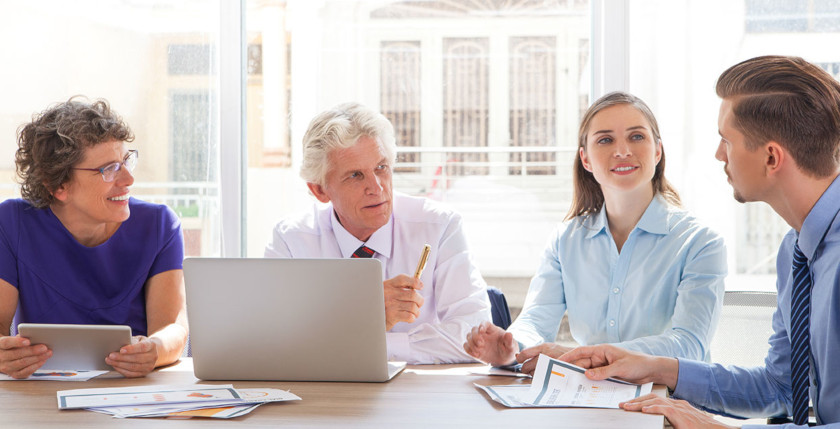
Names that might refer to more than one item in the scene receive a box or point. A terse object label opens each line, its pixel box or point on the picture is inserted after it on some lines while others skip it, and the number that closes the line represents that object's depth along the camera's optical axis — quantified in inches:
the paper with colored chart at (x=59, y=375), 71.8
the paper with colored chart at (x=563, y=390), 60.1
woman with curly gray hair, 90.5
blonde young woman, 86.0
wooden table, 55.4
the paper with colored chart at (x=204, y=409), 57.6
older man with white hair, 92.6
